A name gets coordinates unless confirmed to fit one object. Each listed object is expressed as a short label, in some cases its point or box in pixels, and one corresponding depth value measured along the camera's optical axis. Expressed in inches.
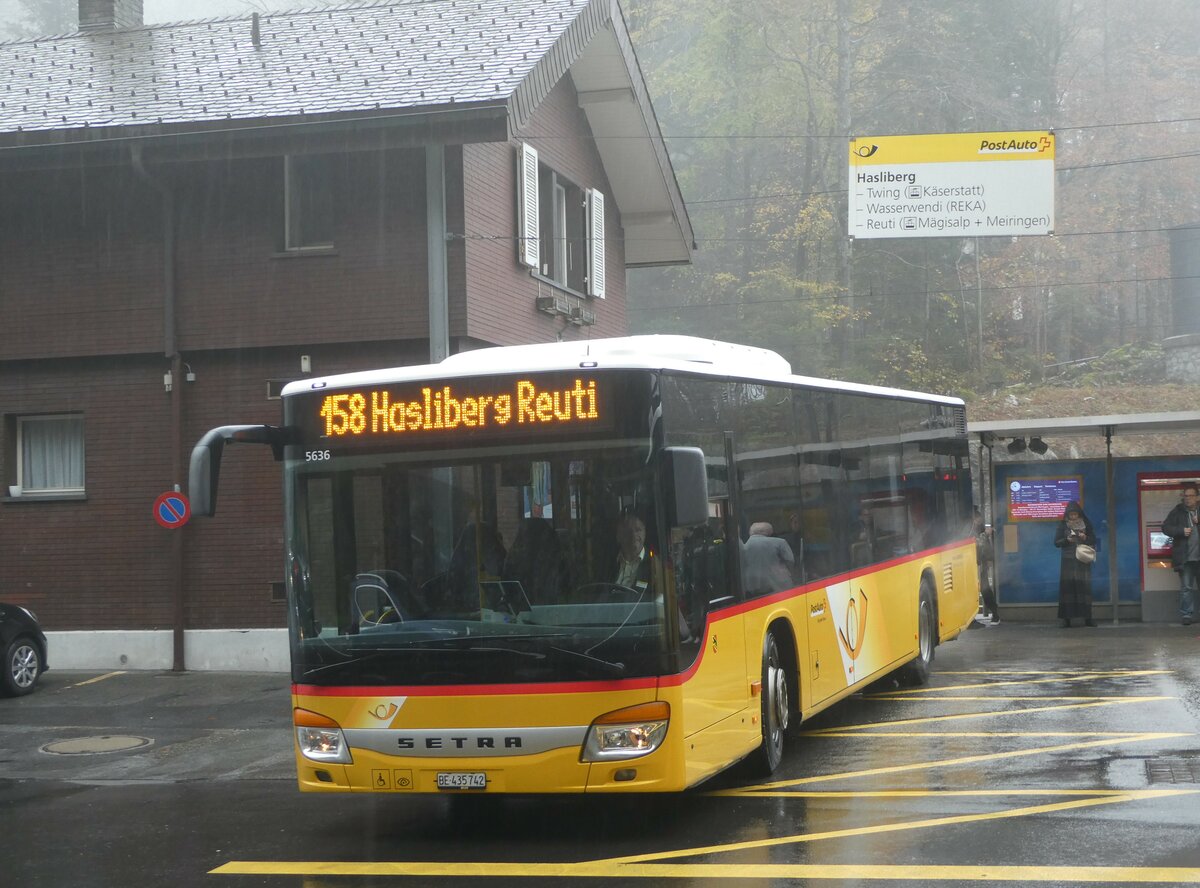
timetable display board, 822.5
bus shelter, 804.0
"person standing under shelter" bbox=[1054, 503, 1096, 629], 791.7
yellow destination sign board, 755.4
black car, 611.8
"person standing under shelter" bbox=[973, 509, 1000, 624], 832.3
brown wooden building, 660.7
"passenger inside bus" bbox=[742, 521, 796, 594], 366.3
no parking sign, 655.8
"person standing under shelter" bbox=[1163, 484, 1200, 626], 773.9
